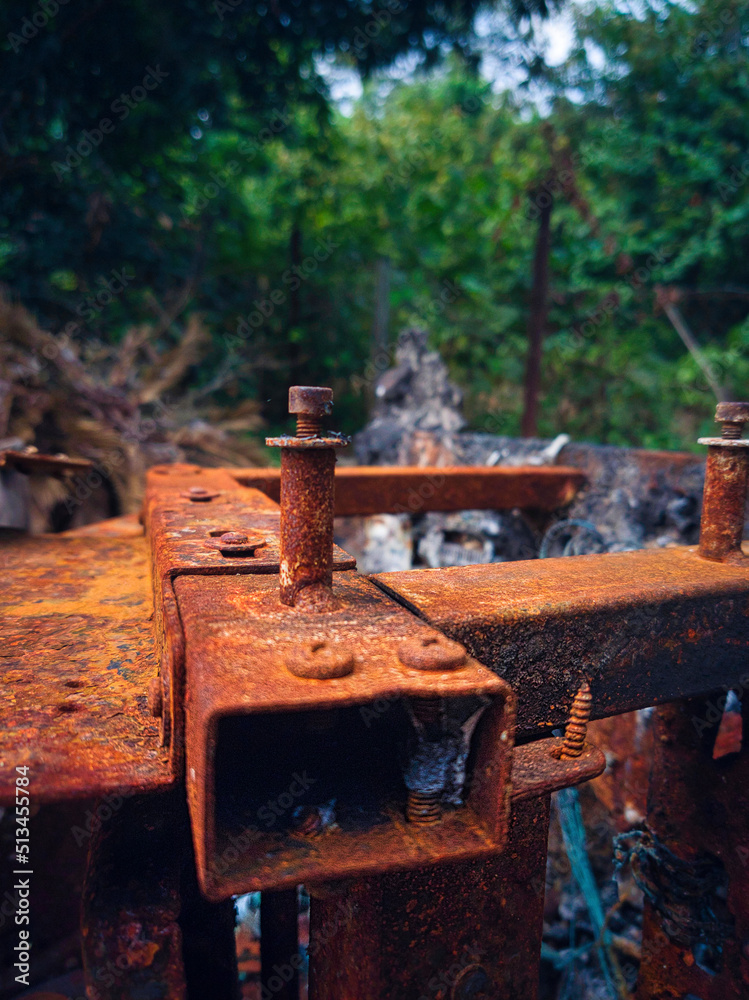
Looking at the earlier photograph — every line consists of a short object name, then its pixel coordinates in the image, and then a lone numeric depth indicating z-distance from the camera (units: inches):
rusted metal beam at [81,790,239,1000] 4.7
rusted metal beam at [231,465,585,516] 15.1
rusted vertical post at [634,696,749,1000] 8.5
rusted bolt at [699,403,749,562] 7.5
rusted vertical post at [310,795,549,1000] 5.4
